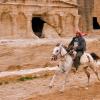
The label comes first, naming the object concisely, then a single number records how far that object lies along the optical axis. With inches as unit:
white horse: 601.8
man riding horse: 629.0
